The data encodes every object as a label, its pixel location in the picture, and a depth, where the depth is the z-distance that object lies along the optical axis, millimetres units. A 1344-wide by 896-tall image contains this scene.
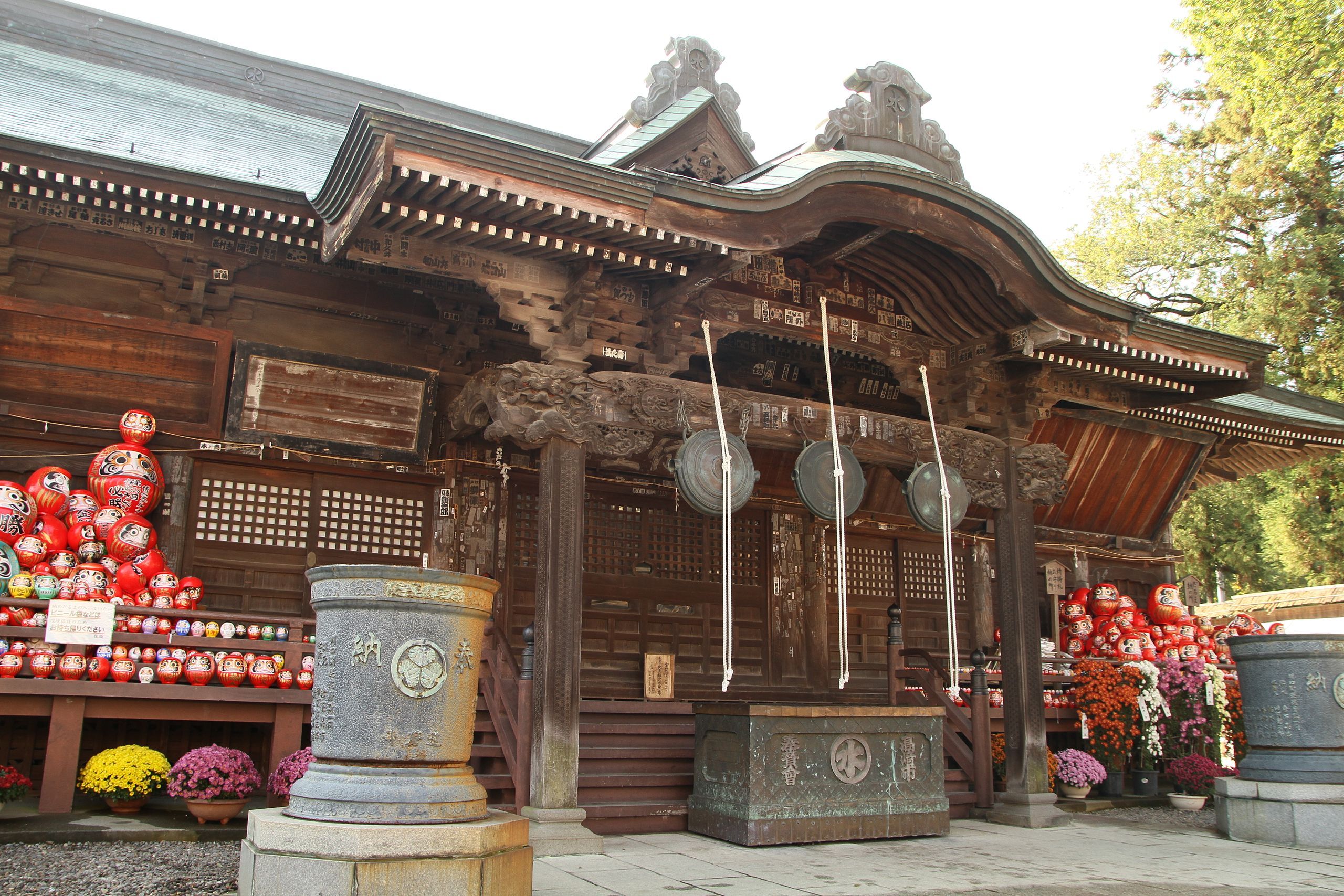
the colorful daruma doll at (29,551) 7949
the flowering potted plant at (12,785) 7016
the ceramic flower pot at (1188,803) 10625
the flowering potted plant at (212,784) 7246
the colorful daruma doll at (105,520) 8344
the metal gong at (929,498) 9578
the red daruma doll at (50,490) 8250
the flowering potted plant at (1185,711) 11250
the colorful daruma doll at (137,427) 8727
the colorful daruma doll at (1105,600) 13758
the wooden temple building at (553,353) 7855
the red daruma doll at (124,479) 8477
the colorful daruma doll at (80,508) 8320
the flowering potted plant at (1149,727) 10984
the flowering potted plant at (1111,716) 10930
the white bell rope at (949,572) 9000
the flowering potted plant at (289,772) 7379
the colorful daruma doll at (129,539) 8312
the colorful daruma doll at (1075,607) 13742
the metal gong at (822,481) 8898
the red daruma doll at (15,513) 7949
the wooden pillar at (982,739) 9578
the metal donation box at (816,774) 7594
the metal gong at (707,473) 8281
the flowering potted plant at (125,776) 7273
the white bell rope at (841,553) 8094
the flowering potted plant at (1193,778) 10727
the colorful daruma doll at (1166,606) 13938
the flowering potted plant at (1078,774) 10508
